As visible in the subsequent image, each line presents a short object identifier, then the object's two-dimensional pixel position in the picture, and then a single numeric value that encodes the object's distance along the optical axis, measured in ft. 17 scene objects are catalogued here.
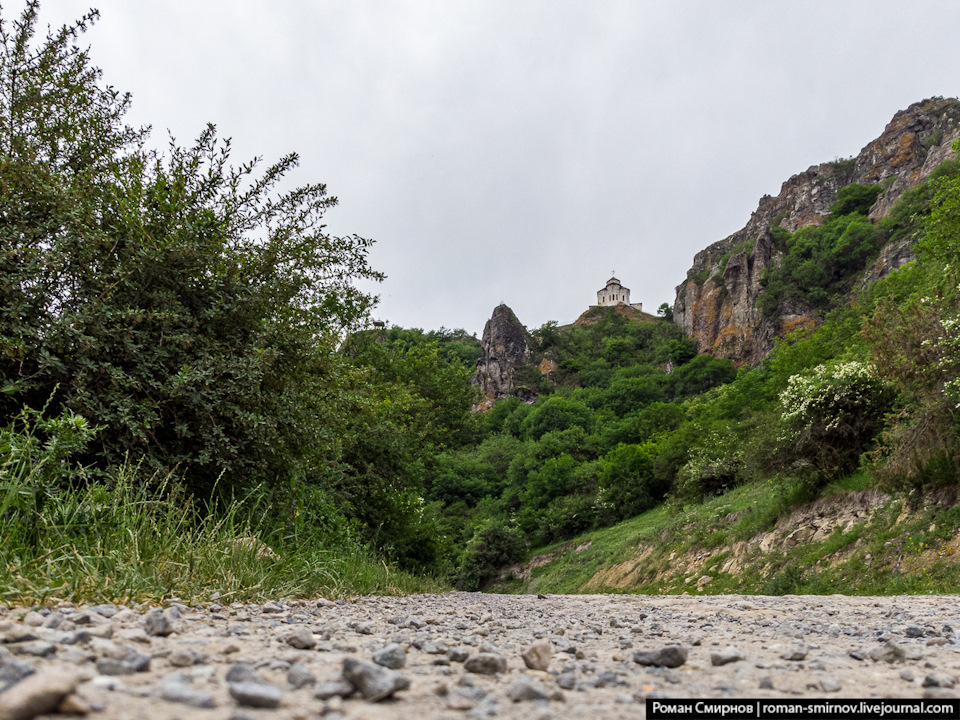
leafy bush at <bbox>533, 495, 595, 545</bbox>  122.52
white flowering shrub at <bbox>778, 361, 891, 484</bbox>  45.83
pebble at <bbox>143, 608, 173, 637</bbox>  6.93
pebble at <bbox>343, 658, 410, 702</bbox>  4.62
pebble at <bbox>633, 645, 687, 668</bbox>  6.86
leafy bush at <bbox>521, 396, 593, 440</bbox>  197.98
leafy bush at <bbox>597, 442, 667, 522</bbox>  112.16
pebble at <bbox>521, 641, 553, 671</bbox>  6.44
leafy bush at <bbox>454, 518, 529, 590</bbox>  108.99
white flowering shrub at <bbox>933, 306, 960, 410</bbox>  32.27
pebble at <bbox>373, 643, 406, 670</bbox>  6.17
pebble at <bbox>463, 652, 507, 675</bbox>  6.09
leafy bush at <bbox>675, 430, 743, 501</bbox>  81.61
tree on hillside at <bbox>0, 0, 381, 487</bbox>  16.20
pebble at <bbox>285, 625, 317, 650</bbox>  7.16
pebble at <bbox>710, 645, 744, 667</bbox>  6.93
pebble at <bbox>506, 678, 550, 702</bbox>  5.03
